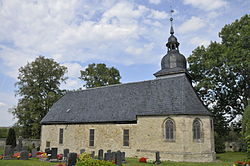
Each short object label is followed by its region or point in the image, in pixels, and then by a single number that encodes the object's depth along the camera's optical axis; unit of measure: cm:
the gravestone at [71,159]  1345
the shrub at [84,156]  1127
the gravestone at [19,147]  2298
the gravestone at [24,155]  1778
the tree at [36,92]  3372
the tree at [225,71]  2459
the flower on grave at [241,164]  1307
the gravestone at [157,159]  1667
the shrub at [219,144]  2984
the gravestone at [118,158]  1498
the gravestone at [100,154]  1771
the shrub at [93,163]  959
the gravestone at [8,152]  1798
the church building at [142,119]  1864
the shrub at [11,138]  2698
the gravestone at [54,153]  1798
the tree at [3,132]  3775
